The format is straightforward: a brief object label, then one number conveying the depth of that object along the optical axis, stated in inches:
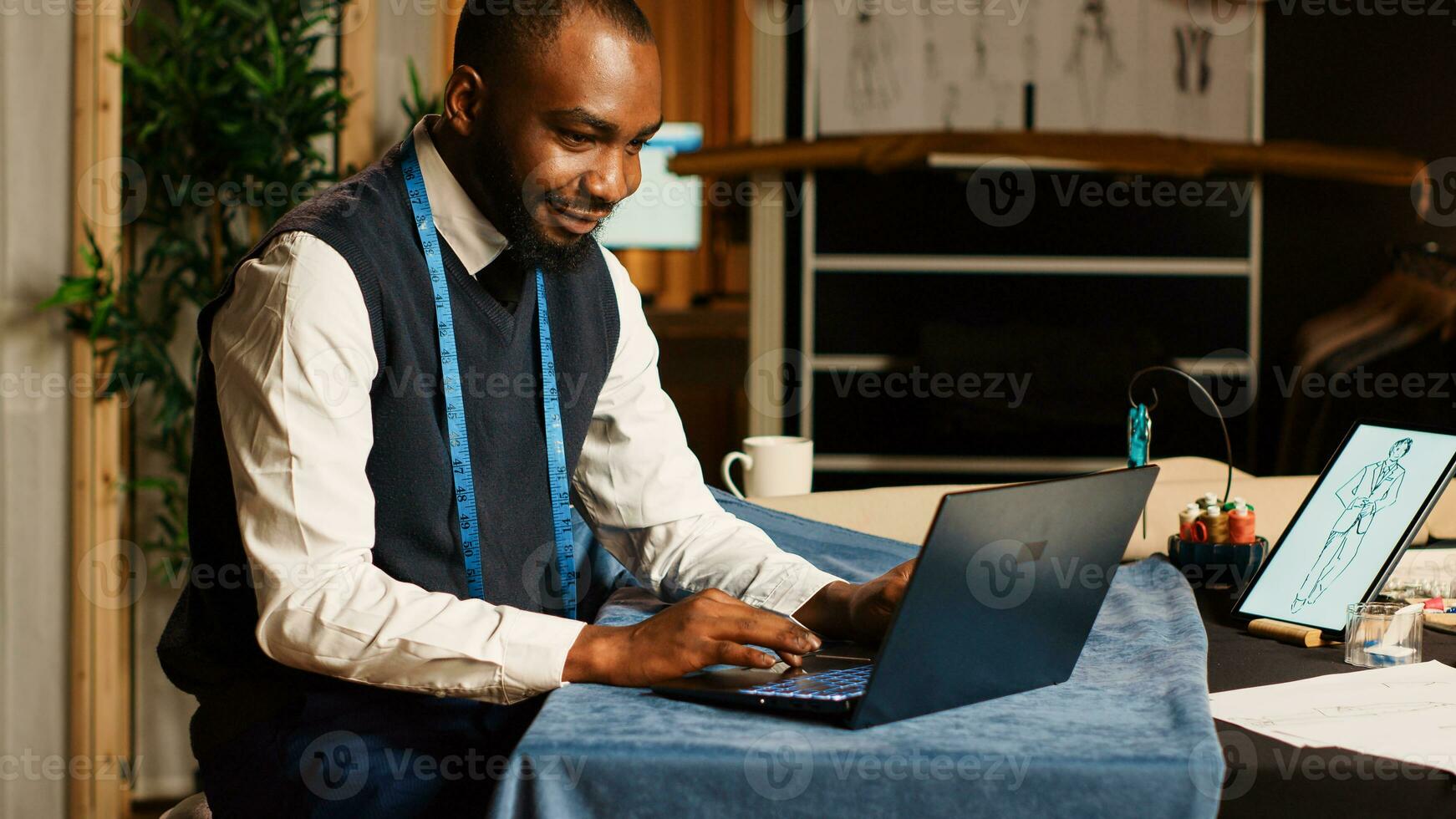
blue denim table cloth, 36.0
